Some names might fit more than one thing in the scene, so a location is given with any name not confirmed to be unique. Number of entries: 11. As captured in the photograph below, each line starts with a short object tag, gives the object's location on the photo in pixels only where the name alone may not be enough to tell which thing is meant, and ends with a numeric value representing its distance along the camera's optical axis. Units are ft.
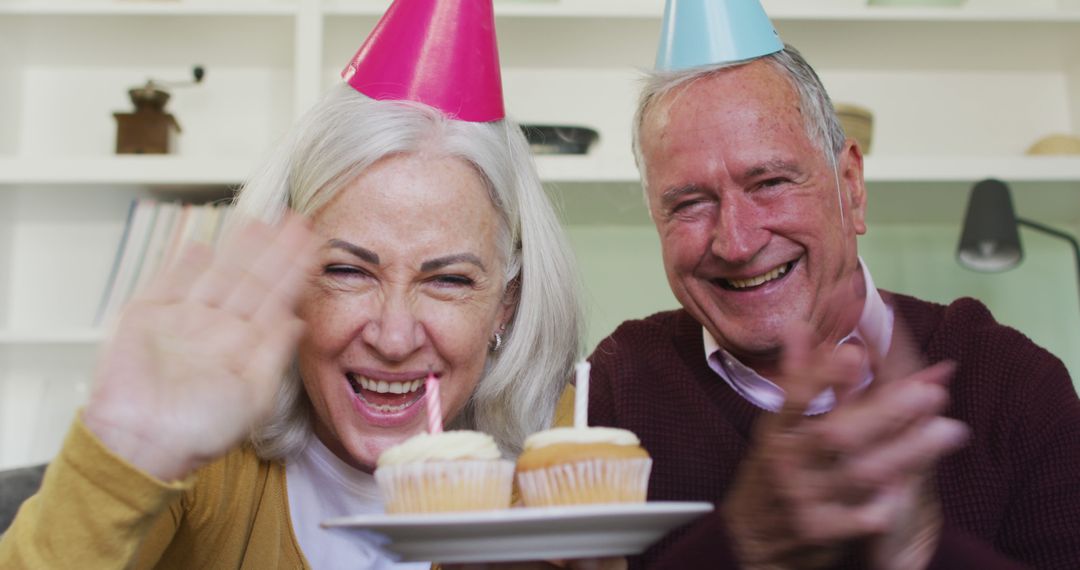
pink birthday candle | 3.74
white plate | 2.74
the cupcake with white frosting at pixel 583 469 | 3.34
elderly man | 4.81
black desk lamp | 7.63
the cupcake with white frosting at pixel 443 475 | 3.36
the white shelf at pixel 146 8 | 8.16
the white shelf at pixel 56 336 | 8.02
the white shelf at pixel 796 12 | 8.14
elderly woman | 3.02
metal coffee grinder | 8.28
